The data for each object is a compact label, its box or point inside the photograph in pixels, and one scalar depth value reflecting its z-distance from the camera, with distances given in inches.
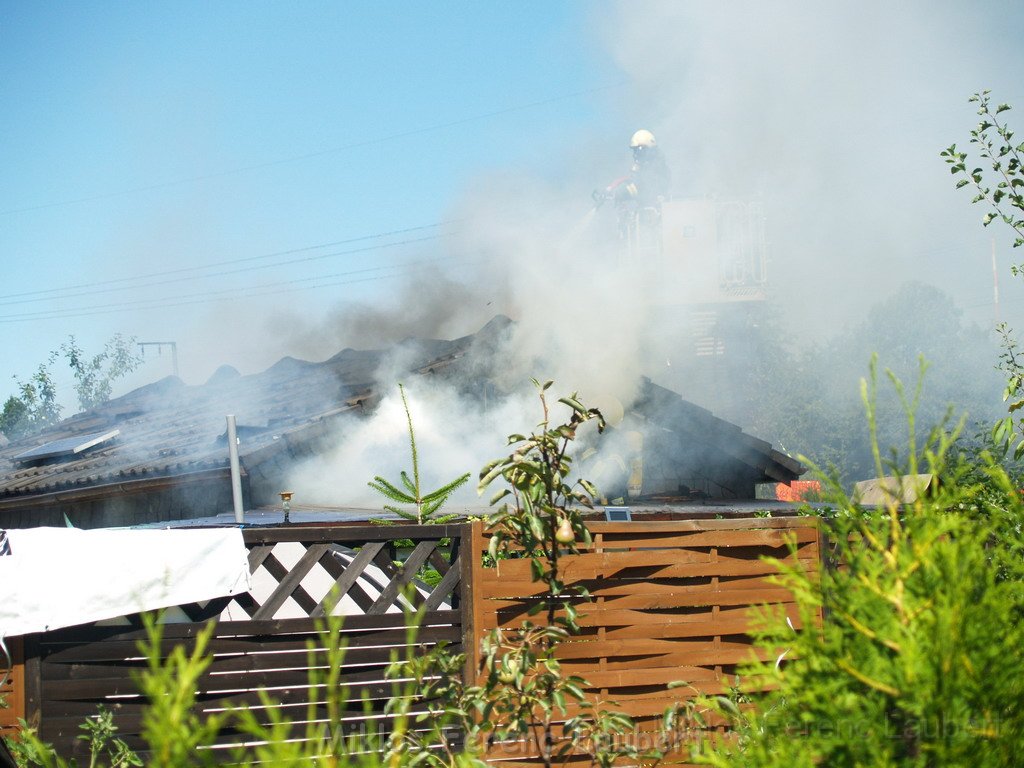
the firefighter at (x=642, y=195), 1024.9
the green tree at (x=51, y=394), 2001.7
